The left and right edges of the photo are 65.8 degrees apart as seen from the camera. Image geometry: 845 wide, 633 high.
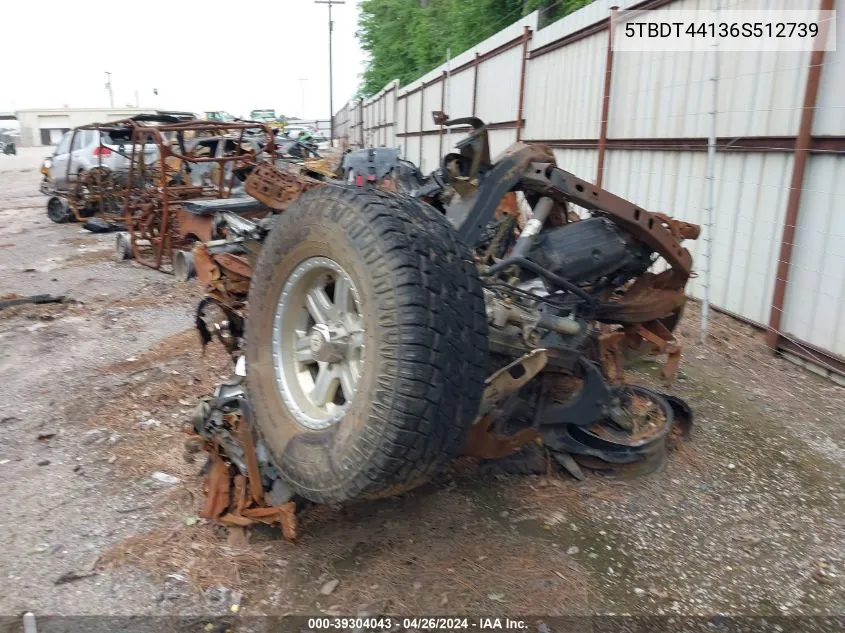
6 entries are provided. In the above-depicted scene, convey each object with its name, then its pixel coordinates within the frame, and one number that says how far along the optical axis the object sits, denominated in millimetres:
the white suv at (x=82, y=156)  12547
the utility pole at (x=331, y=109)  63188
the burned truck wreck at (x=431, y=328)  2227
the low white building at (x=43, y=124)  63575
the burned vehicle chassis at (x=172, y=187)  8555
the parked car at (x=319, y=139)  40694
